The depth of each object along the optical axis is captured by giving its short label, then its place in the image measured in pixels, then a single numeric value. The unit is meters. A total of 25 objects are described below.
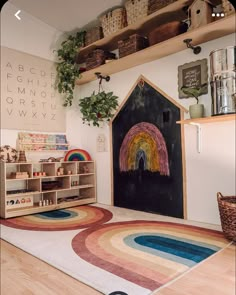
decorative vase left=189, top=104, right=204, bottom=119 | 2.18
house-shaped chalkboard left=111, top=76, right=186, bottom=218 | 2.55
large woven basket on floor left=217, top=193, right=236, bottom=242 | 1.76
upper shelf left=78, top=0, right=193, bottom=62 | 2.25
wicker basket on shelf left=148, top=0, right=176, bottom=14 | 2.27
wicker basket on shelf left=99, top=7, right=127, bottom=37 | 2.49
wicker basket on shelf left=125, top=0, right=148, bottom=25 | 2.44
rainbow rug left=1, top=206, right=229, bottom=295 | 1.32
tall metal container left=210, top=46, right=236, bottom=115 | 1.59
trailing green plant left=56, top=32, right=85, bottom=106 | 3.12
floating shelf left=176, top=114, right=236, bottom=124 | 1.81
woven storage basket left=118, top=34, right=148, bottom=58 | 2.60
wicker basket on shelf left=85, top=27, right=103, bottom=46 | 2.91
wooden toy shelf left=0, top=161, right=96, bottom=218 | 2.68
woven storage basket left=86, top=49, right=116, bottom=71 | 3.01
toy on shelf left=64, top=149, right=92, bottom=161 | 3.32
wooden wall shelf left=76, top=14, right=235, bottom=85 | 2.00
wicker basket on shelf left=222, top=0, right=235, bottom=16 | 1.70
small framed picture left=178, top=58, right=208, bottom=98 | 2.33
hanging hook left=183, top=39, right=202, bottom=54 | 2.30
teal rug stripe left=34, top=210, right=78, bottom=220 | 2.62
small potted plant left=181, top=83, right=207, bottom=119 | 2.19
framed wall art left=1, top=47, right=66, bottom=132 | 2.95
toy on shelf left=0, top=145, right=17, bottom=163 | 2.78
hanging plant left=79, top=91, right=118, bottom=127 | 3.07
